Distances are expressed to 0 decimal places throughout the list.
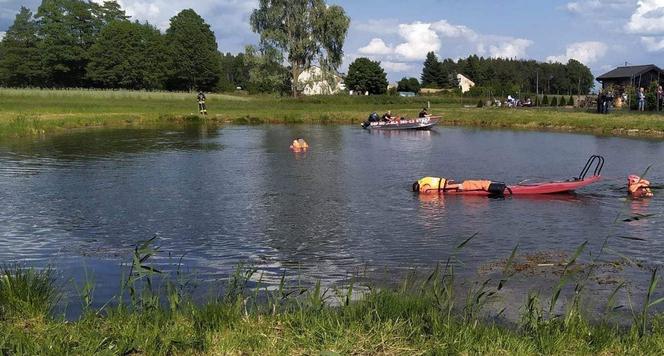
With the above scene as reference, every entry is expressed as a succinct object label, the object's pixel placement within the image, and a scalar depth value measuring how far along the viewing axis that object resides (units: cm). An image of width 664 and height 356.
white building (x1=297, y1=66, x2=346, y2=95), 7750
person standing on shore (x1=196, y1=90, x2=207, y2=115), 5564
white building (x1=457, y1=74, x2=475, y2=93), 17325
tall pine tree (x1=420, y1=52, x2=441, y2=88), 16712
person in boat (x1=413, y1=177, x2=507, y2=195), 1769
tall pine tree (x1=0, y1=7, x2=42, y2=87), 11300
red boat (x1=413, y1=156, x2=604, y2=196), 1777
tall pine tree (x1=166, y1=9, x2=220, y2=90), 11281
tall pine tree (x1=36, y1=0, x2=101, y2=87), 11069
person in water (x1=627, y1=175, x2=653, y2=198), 1780
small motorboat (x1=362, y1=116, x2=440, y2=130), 4556
